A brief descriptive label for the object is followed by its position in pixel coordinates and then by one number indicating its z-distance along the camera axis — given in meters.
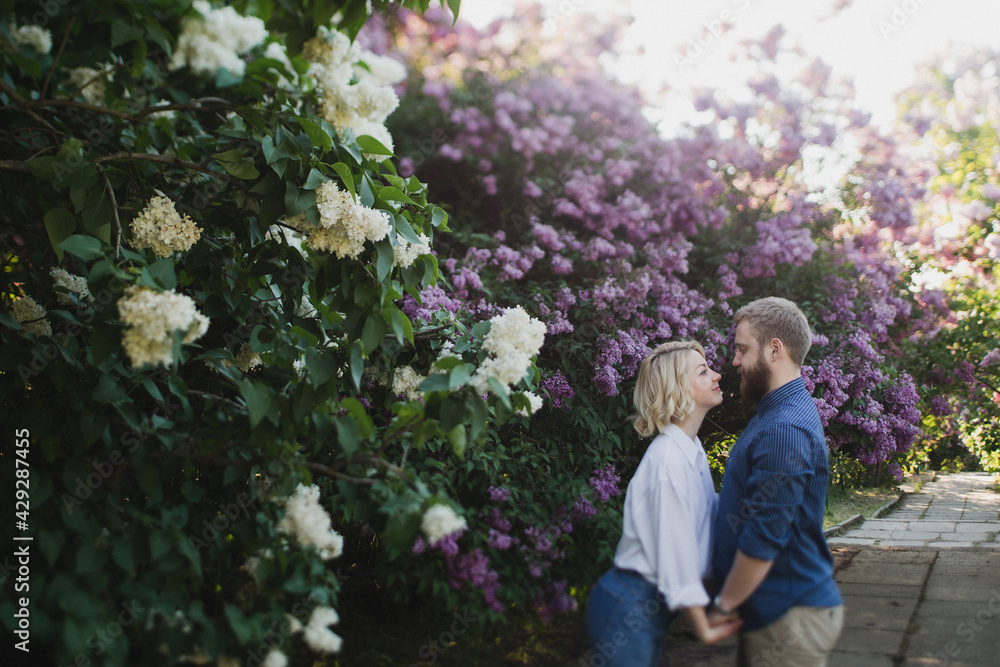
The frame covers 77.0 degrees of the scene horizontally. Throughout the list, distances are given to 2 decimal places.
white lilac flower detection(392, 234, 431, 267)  1.99
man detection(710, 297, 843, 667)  1.64
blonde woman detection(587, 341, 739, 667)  1.66
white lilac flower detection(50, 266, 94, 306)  2.28
